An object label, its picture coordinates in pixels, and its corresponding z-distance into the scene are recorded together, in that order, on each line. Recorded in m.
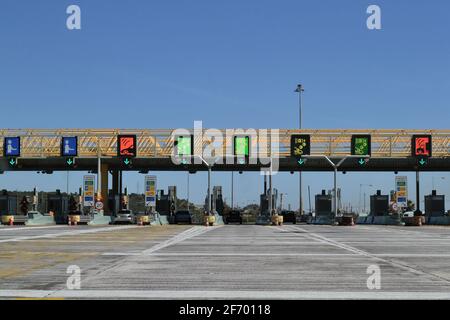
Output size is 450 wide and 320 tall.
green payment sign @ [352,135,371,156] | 57.28
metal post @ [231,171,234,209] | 126.57
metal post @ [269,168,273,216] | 66.54
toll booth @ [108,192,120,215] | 74.08
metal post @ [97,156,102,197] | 56.89
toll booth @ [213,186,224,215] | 92.88
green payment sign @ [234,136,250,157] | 55.22
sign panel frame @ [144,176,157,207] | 63.40
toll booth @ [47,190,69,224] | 76.50
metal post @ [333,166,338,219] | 58.54
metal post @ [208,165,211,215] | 58.02
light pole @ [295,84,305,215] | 81.25
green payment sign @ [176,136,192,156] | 56.22
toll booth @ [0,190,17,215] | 70.75
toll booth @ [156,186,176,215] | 82.32
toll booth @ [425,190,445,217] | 72.69
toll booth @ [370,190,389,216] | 75.88
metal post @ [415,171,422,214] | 67.51
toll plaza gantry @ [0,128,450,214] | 57.09
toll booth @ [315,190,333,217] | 78.18
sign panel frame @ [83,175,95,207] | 58.47
